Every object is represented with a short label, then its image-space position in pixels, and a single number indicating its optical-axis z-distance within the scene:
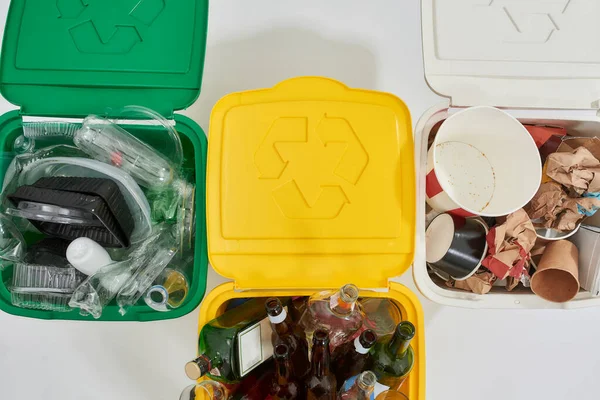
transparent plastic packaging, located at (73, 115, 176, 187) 0.90
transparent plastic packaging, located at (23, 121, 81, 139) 0.94
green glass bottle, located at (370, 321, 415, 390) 0.76
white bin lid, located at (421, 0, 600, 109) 0.90
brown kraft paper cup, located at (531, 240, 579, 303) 0.87
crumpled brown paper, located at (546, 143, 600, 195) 0.89
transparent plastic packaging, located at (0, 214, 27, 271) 0.88
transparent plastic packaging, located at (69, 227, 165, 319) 0.83
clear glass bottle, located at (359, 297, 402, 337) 0.88
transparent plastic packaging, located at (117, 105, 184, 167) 0.92
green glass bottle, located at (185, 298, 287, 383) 0.75
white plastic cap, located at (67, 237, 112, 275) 0.77
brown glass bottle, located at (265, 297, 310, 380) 0.80
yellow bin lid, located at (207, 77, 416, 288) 0.85
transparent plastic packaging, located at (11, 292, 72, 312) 0.88
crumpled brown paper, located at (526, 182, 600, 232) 0.90
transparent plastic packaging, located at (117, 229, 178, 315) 0.87
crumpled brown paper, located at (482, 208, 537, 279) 0.88
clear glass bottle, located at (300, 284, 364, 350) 0.80
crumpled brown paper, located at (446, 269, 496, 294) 0.90
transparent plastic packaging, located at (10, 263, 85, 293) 0.85
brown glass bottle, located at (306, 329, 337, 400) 0.76
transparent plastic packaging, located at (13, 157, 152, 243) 0.83
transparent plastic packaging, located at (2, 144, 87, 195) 0.89
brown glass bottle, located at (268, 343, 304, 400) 0.74
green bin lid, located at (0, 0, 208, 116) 0.92
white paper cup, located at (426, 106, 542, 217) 0.88
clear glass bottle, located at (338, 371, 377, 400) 0.63
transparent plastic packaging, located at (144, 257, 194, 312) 0.86
